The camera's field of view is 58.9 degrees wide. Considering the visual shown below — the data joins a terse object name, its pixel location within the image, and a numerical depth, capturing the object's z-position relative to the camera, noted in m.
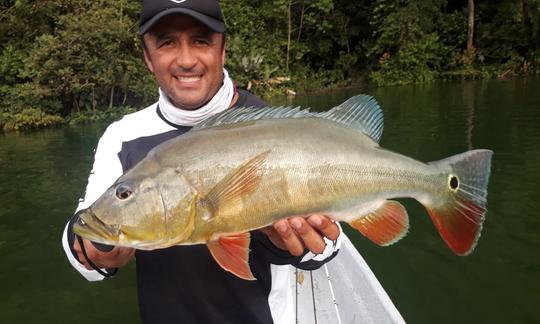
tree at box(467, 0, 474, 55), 25.78
